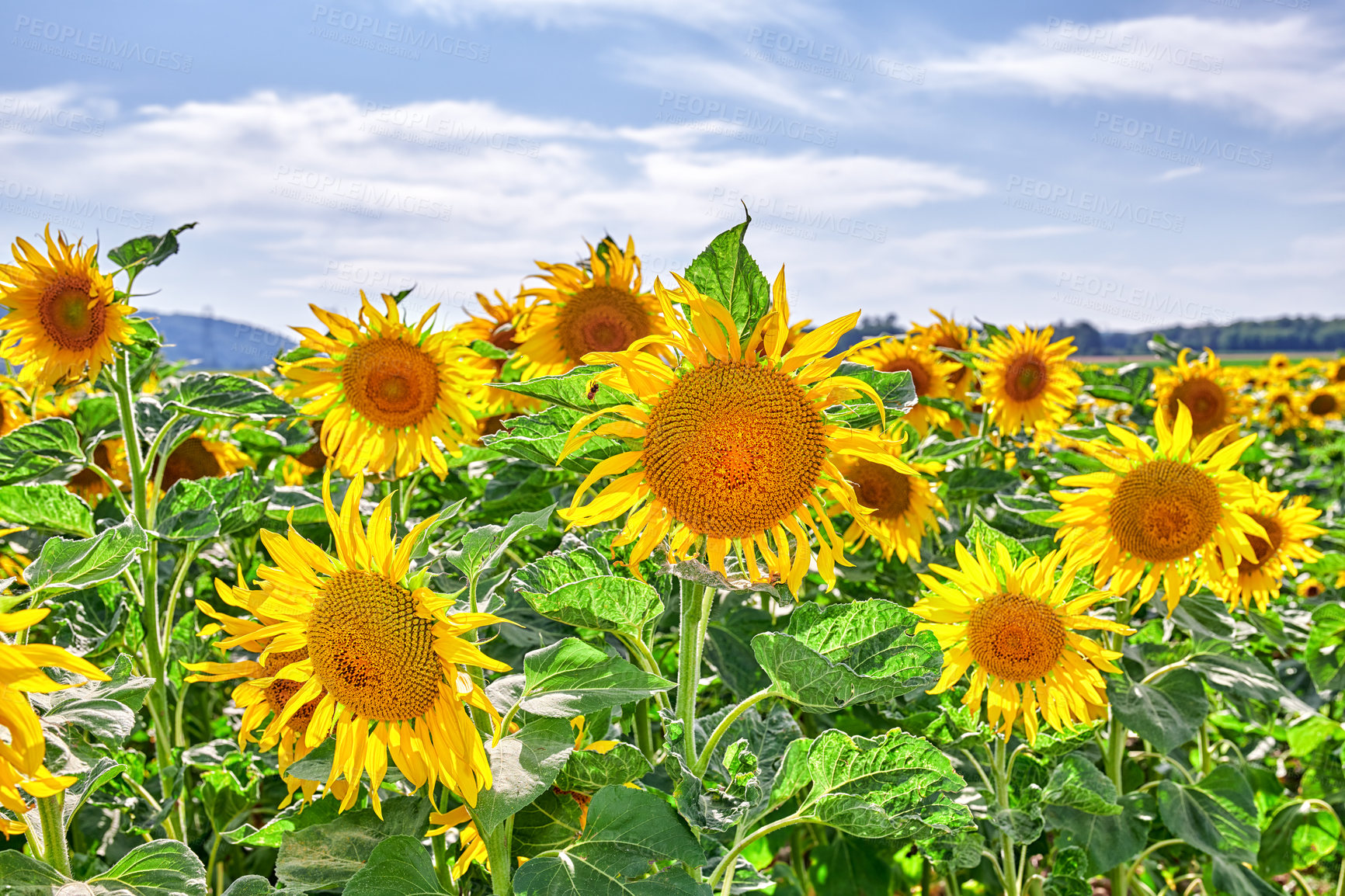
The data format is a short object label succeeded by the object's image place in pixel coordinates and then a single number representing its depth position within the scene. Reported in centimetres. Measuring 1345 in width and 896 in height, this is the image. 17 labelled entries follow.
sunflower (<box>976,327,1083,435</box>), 383
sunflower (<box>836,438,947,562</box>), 291
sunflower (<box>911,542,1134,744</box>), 196
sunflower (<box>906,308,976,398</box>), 425
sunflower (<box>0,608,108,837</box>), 108
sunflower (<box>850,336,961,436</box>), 389
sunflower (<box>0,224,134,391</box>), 248
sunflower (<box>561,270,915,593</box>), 129
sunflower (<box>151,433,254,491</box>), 345
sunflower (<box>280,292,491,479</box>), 271
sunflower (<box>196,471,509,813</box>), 123
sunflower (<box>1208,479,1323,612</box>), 299
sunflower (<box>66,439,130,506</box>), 353
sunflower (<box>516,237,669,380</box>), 283
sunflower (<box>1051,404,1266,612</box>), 230
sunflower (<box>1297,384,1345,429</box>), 997
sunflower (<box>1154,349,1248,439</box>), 439
